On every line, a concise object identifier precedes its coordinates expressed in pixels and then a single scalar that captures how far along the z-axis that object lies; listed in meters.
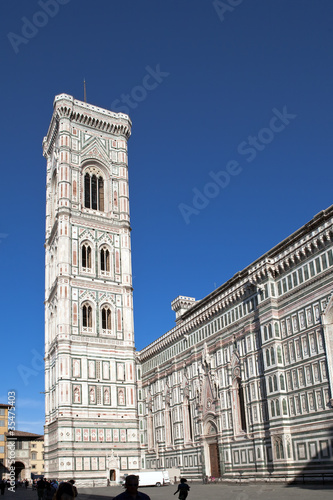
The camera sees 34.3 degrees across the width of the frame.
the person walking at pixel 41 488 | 25.25
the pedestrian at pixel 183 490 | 19.00
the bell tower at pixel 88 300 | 49.06
